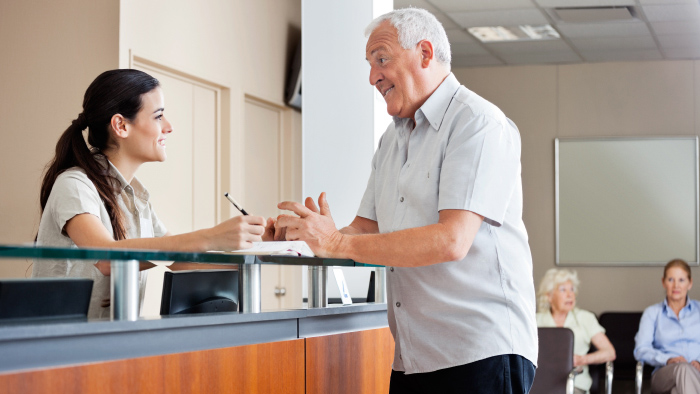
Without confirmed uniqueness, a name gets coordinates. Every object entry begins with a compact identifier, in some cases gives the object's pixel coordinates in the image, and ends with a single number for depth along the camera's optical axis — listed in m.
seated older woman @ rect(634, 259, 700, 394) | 5.77
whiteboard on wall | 7.38
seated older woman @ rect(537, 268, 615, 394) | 5.65
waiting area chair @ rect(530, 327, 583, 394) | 4.89
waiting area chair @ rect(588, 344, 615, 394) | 5.19
